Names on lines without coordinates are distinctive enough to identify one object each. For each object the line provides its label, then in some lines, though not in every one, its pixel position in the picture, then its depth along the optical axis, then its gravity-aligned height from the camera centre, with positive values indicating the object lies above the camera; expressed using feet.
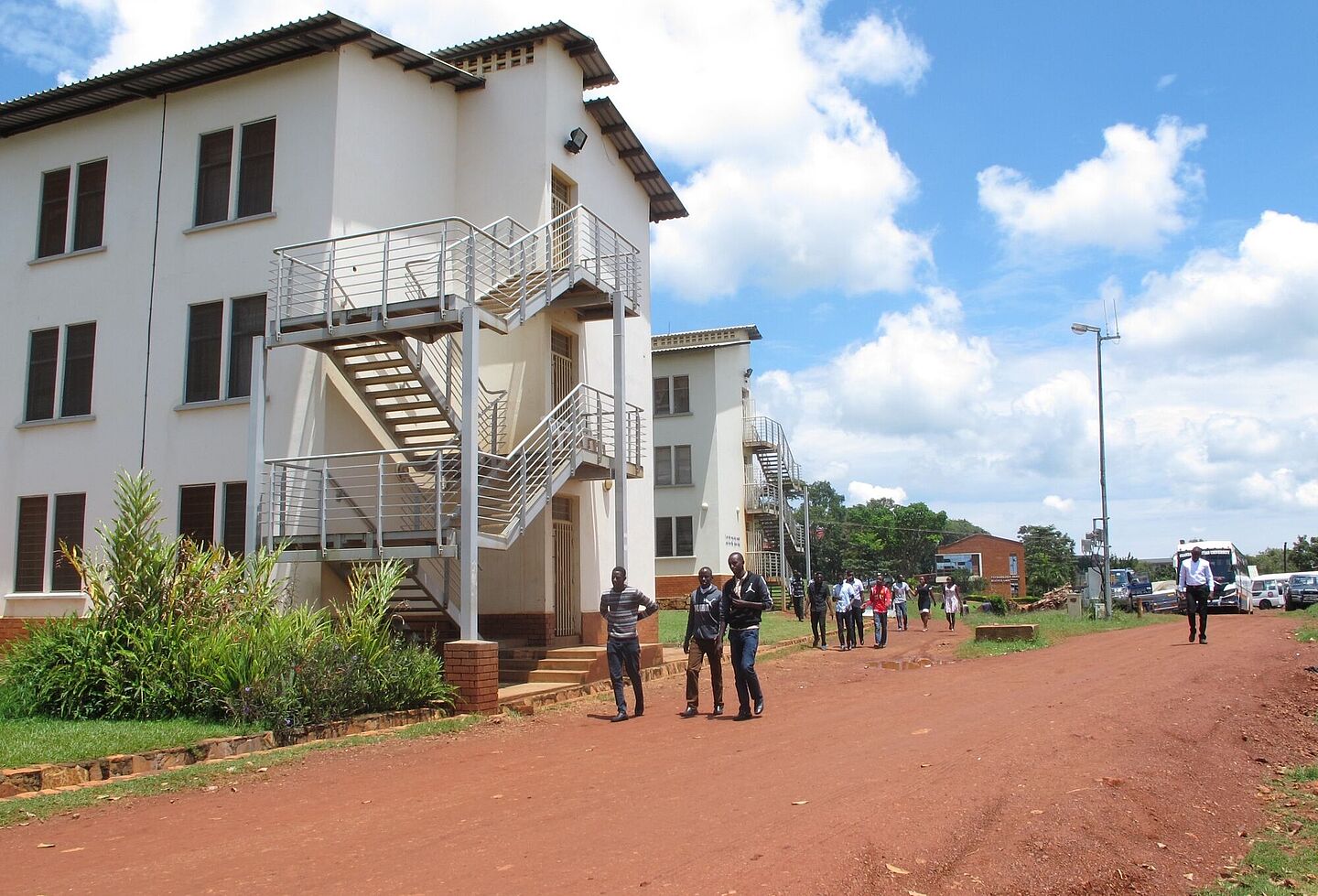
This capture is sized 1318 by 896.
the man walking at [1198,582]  63.00 -0.10
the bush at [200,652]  36.65 -2.51
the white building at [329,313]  49.32 +13.48
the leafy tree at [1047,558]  234.17 +6.59
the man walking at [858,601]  76.88 -1.48
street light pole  113.02 +12.78
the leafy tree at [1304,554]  274.77 +6.86
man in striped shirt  41.86 -1.73
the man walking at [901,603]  107.86 -2.26
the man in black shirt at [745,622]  39.83 -1.55
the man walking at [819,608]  74.69 -1.87
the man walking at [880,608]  78.69 -1.97
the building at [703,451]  125.08 +15.24
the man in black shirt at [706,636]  41.98 -2.14
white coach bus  128.06 +0.81
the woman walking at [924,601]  108.47 -2.09
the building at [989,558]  289.53 +5.99
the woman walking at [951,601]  103.86 -2.01
